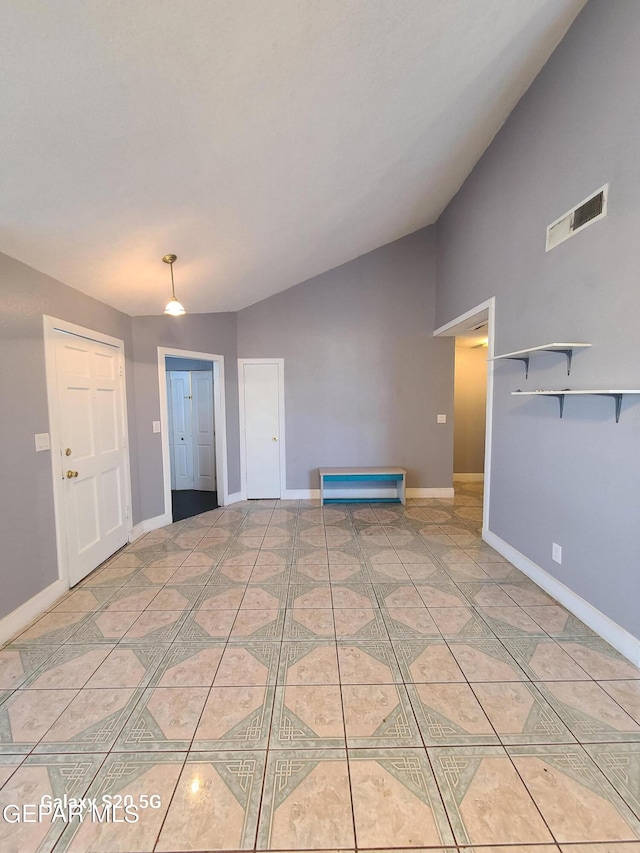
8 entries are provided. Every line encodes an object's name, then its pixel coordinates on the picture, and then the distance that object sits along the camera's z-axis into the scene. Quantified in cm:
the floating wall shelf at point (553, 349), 206
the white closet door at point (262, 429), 474
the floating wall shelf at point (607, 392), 169
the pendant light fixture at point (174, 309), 252
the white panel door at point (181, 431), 547
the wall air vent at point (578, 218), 196
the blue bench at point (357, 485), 458
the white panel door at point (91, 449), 263
